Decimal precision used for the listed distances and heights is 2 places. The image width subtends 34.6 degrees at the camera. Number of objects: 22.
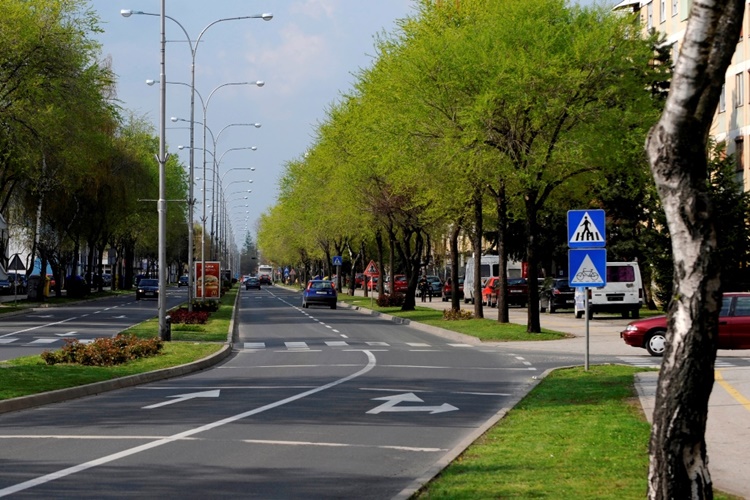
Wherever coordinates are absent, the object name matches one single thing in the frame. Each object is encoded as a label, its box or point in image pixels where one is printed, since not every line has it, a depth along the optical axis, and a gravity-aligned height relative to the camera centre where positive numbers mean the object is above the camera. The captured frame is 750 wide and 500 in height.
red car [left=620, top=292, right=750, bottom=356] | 26.80 -0.98
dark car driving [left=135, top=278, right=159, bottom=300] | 79.06 -0.11
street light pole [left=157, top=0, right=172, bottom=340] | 30.36 +2.28
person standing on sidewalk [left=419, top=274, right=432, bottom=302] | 82.43 -0.01
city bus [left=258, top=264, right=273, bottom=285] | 173.90 +1.87
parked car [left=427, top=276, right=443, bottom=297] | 94.12 +0.07
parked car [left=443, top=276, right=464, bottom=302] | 81.75 -0.36
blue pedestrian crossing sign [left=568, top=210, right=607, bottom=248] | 20.69 +0.99
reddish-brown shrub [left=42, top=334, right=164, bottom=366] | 23.03 -1.30
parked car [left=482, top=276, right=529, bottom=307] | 65.69 -0.29
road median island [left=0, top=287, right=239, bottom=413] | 17.19 -1.51
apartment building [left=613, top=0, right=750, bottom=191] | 53.50 +8.45
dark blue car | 66.31 -0.39
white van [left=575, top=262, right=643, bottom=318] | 48.22 -0.26
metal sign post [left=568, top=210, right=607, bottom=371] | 20.72 +0.62
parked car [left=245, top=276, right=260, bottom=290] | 140.38 +0.37
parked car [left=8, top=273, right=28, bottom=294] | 94.14 +0.28
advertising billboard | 58.12 +0.41
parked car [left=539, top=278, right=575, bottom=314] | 56.97 -0.44
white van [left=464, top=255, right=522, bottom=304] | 71.25 +0.89
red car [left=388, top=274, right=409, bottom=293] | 92.50 +0.24
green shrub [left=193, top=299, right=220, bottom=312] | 51.09 -0.84
